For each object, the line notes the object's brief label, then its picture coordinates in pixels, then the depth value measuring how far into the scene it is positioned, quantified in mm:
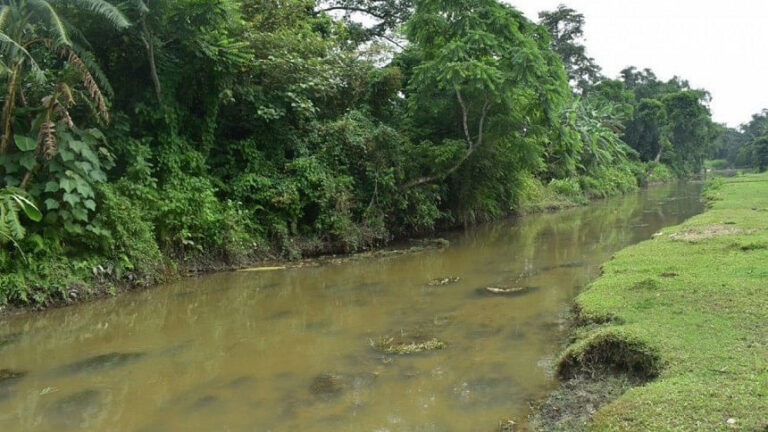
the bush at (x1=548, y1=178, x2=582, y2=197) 27070
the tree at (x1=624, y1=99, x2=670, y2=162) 49188
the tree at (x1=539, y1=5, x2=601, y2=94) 45250
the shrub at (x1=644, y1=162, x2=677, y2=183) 46375
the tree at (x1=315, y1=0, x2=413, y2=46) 24344
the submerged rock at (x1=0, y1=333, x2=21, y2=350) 6781
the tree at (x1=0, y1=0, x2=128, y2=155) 8078
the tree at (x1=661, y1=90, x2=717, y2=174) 48625
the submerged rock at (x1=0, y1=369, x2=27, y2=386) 5633
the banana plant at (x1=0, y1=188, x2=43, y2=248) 7457
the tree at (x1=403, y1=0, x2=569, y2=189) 14000
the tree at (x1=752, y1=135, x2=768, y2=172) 54188
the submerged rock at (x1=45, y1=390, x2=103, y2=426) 4730
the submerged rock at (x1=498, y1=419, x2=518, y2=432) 4234
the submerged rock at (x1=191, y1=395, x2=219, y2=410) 4930
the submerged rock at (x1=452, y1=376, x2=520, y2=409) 4766
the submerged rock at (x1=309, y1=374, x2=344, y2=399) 5094
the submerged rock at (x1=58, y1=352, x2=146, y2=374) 5966
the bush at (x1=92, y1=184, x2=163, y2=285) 9023
